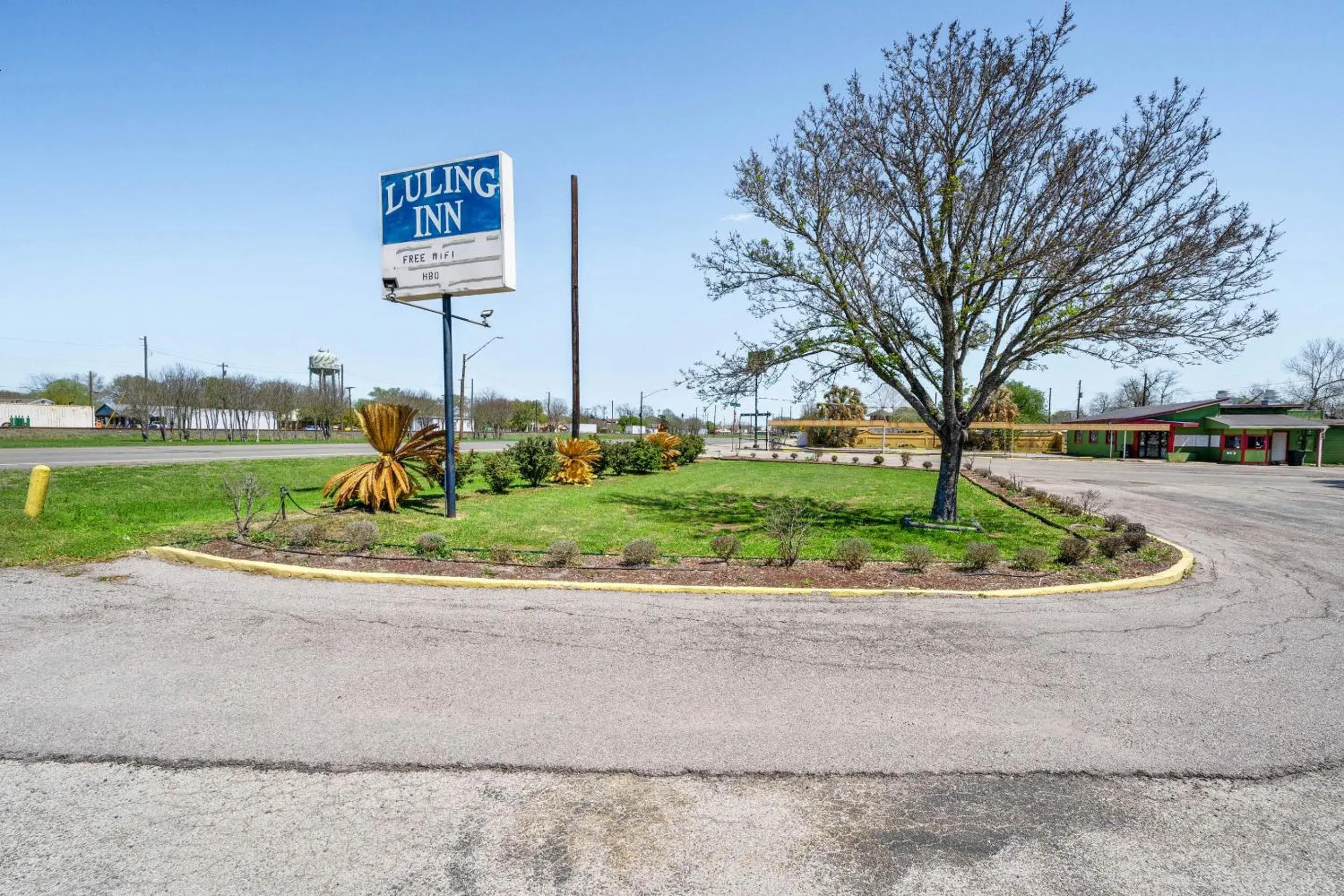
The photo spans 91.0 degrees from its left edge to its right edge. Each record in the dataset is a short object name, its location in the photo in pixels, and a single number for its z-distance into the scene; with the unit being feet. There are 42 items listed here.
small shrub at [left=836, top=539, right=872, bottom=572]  25.46
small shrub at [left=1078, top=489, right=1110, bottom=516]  42.57
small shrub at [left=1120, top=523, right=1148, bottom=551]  29.53
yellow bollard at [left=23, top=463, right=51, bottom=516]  34.68
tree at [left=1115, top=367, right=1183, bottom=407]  259.39
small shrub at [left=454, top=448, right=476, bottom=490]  50.26
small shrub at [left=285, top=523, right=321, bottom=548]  27.81
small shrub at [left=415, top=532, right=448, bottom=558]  26.96
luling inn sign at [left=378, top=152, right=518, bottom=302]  36.29
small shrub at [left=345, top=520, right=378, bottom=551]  27.45
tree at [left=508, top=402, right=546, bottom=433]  281.54
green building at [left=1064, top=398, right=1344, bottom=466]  129.29
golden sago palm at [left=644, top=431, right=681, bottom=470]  83.76
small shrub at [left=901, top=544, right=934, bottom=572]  25.50
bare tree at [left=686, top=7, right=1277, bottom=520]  34.17
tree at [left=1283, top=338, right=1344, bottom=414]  221.87
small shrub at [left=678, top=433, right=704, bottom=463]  99.25
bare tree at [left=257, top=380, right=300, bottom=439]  193.77
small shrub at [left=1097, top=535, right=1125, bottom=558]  28.76
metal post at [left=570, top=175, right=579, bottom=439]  72.13
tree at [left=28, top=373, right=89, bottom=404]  262.06
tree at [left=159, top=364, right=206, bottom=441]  164.25
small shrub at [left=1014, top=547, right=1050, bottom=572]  25.98
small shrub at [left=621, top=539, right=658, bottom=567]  25.82
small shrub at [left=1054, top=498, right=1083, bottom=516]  42.96
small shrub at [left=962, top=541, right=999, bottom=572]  25.67
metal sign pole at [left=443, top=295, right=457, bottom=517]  37.55
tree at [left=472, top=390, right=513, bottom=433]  249.14
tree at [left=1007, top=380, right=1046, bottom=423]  259.19
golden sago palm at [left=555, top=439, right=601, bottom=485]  60.39
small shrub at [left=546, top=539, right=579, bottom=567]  25.55
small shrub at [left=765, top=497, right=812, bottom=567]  25.95
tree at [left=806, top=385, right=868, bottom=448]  198.18
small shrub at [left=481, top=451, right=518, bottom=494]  49.57
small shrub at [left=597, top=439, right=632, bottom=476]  72.13
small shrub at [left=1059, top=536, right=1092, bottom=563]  27.04
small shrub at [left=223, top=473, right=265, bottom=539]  29.68
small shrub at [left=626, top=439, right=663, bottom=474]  76.64
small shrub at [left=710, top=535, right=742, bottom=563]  26.35
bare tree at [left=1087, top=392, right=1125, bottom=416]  317.63
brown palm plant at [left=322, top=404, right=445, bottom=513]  37.93
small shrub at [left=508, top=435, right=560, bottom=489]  55.93
